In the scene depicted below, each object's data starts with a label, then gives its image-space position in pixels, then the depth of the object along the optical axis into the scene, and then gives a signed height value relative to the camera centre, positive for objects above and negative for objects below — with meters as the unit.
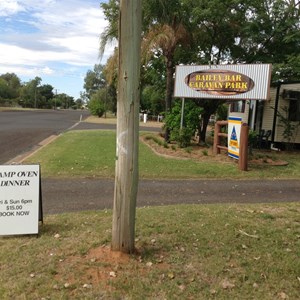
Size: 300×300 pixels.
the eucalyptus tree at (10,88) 123.50 +3.48
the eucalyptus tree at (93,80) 106.50 +6.30
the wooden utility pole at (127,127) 3.79 -0.24
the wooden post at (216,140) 13.80 -1.14
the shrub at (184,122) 15.34 -0.65
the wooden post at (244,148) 11.17 -1.13
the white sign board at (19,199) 4.79 -1.28
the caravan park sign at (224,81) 13.37 +1.02
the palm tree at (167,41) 15.68 +2.71
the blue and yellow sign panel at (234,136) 12.02 -0.85
